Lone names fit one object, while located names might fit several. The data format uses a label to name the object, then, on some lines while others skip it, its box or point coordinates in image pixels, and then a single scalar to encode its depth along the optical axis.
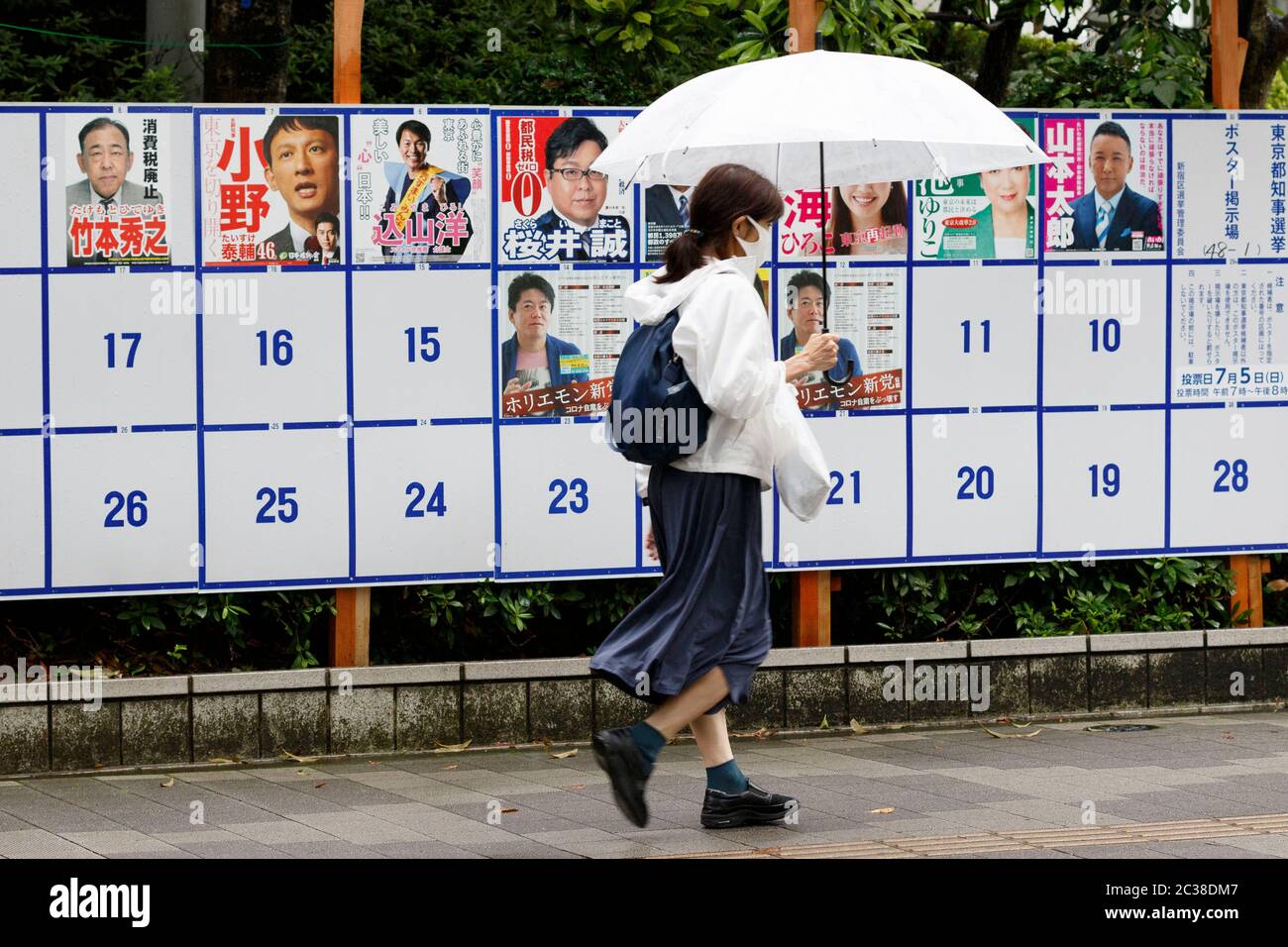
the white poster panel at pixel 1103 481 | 16.92
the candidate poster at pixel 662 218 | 15.99
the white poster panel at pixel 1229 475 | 17.22
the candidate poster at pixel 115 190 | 14.77
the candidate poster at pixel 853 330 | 16.28
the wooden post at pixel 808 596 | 16.48
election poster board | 14.87
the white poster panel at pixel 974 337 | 16.53
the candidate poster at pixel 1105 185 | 16.80
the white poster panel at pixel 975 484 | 16.58
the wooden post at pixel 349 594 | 15.40
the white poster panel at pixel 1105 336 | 16.86
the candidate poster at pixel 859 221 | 16.31
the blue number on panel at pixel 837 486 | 16.36
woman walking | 11.85
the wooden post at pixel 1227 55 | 17.45
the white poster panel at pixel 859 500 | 16.34
